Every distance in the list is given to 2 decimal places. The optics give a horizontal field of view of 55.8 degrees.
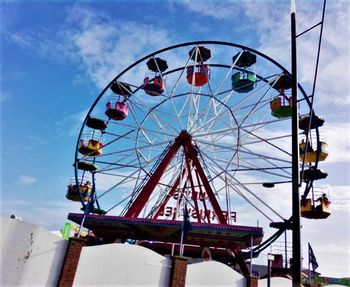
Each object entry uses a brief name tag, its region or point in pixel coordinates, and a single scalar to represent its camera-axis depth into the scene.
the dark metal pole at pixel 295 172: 6.08
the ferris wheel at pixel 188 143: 21.05
